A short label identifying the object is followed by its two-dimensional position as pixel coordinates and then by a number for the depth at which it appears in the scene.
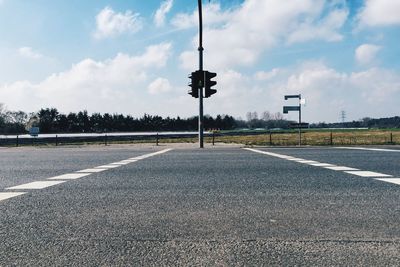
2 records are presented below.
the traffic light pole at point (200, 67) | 19.49
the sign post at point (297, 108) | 20.46
